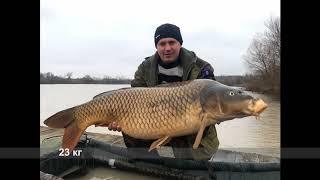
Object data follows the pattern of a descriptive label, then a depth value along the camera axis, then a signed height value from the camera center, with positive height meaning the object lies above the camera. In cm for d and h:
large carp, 118 -7
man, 138 +7
